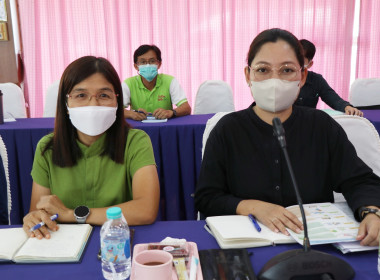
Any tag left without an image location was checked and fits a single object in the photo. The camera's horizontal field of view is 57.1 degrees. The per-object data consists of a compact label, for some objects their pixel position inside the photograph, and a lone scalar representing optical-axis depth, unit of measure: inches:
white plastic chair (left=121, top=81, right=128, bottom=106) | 127.2
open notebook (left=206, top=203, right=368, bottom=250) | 35.5
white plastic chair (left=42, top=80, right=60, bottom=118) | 127.9
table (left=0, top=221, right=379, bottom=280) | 31.4
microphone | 28.7
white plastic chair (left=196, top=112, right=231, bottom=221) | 57.6
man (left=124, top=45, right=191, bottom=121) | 124.5
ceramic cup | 27.2
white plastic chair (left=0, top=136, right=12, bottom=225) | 54.6
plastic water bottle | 30.6
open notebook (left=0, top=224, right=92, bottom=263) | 34.0
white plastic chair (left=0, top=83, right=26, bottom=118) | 127.0
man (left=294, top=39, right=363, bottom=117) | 123.7
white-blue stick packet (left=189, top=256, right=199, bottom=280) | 30.2
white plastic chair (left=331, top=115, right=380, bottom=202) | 56.3
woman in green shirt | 51.4
